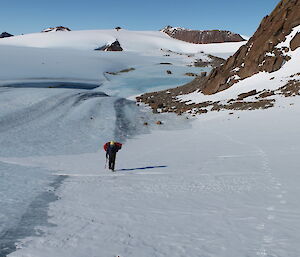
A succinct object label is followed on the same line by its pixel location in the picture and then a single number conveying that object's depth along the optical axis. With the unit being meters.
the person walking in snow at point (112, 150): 13.91
